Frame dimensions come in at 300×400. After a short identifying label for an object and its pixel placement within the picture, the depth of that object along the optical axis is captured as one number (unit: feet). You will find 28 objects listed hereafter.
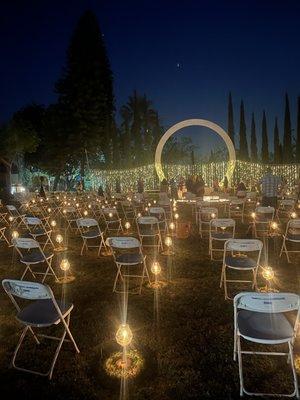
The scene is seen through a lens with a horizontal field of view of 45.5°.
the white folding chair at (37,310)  11.64
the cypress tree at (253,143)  122.42
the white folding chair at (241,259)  16.83
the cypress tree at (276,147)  106.91
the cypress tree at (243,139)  121.19
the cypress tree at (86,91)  98.39
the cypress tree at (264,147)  118.21
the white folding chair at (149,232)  25.70
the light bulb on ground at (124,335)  11.91
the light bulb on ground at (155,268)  18.95
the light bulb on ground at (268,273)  16.94
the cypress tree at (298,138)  96.53
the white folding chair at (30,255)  19.81
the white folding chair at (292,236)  23.00
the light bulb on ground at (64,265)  20.15
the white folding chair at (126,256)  18.69
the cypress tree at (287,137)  105.09
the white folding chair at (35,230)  28.19
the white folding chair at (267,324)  10.45
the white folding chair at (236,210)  40.42
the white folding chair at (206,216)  30.99
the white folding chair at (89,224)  25.81
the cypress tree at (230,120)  123.95
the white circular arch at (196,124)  70.21
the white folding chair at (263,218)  30.39
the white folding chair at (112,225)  34.22
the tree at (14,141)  92.99
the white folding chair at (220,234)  23.15
